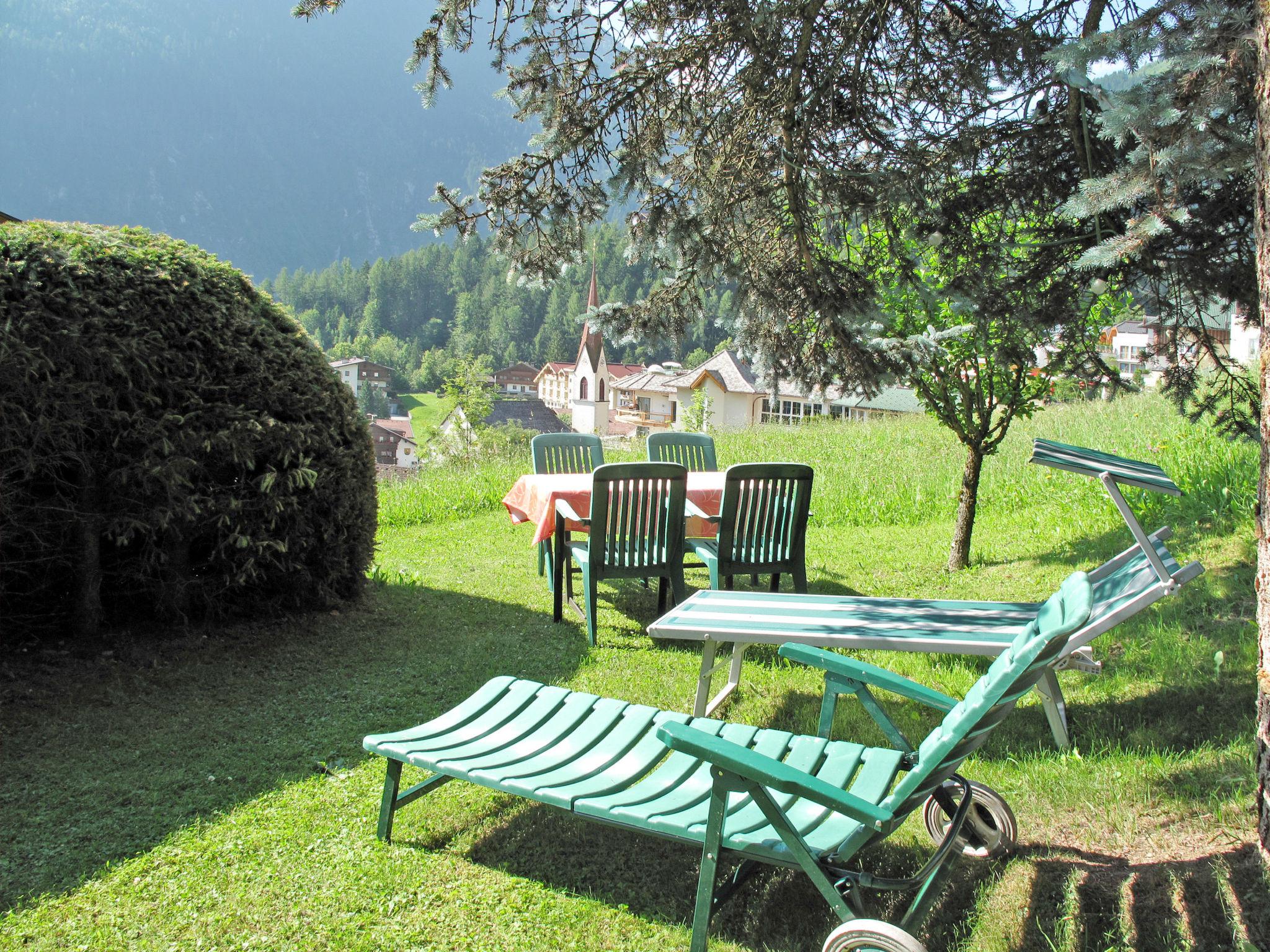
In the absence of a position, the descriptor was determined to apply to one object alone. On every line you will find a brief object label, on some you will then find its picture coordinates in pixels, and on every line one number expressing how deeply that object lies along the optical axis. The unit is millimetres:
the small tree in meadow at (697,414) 22422
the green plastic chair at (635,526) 5582
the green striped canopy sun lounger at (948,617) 3611
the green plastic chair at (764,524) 5793
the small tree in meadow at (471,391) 51281
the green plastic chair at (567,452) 7918
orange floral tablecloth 6371
